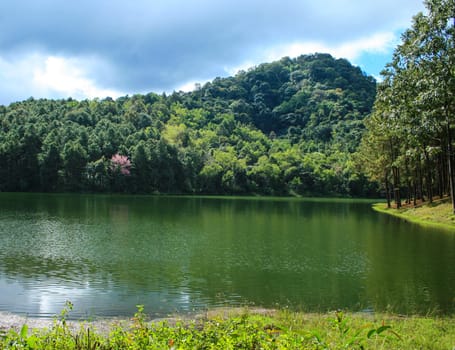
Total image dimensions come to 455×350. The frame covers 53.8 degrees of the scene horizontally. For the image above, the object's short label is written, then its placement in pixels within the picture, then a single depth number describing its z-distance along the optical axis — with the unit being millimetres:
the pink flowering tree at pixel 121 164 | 108231
